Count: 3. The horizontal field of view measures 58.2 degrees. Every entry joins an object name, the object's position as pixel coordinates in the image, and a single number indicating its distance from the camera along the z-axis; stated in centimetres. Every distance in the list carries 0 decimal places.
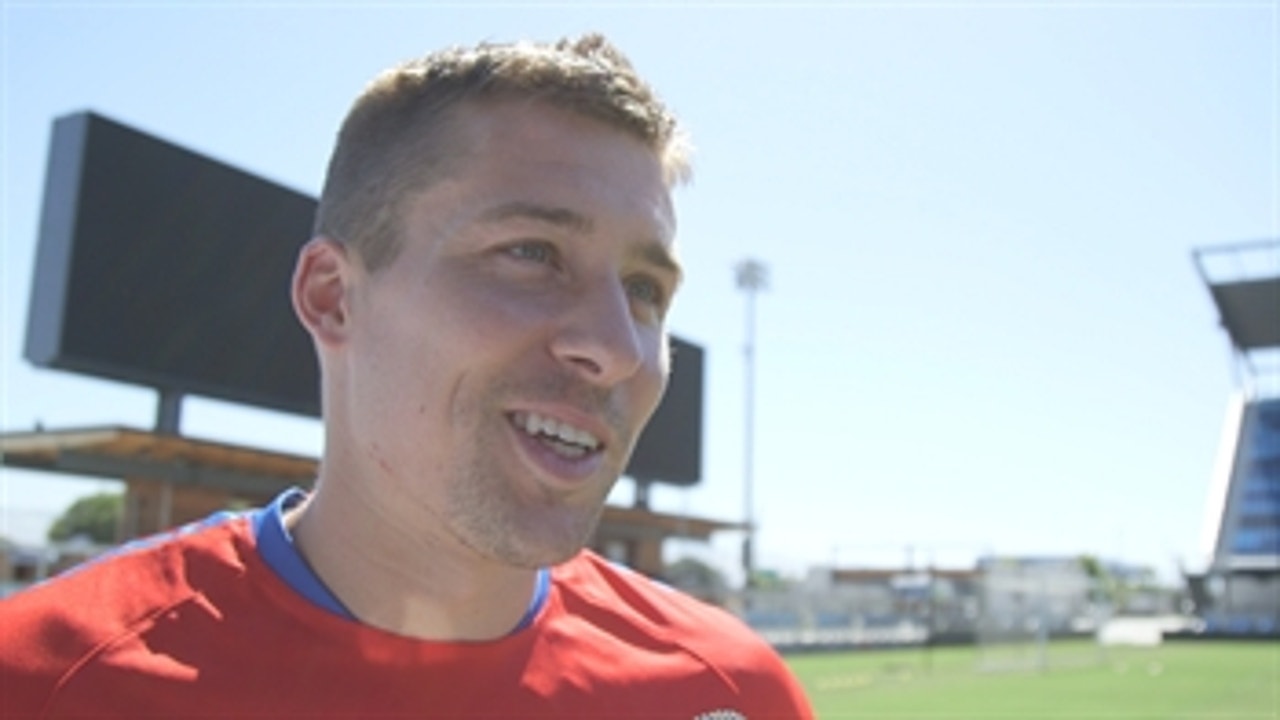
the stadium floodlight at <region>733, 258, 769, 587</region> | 4006
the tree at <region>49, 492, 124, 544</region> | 4847
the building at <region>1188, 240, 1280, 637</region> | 3650
